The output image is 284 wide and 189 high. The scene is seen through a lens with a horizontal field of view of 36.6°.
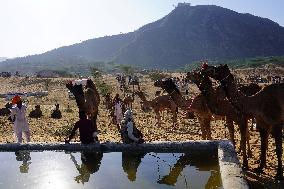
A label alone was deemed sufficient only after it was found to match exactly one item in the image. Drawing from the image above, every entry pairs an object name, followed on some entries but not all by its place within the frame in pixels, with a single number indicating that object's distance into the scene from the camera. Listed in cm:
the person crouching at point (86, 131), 1025
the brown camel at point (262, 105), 859
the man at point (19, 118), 1253
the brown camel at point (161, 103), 1892
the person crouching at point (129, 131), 998
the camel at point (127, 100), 2031
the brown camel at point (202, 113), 1189
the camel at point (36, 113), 2377
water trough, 826
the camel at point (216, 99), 1026
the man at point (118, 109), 1645
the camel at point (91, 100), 1359
